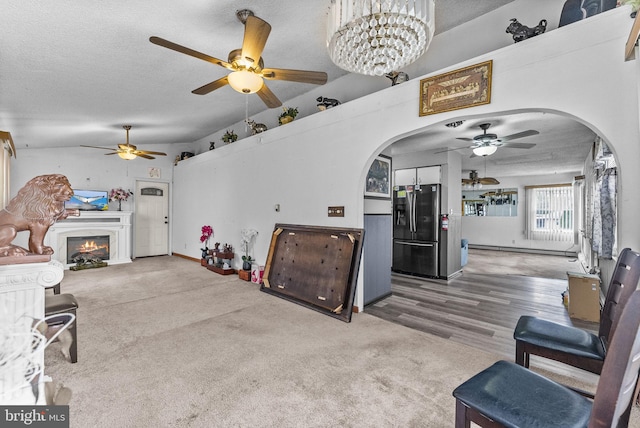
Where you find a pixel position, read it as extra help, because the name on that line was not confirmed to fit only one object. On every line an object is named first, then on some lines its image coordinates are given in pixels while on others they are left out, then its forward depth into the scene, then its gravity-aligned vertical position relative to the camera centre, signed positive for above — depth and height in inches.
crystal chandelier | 61.8 +42.5
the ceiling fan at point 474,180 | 315.3 +38.1
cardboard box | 136.2 -39.7
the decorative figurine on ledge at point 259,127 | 208.1 +62.3
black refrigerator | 222.5 -12.7
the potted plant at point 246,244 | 209.8 -24.7
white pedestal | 62.8 -17.6
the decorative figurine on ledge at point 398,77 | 132.3 +63.9
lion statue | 69.4 -0.1
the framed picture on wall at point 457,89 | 106.4 +49.7
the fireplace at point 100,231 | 252.2 -19.7
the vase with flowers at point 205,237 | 254.2 -23.8
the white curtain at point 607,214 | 137.1 +0.8
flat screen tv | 265.7 +9.2
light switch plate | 154.0 +0.9
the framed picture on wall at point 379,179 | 162.2 +20.2
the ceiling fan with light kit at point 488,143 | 168.9 +44.4
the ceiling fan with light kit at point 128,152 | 223.8 +47.2
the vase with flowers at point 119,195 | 287.7 +15.5
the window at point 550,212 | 354.6 +3.7
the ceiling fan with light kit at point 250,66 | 85.3 +51.3
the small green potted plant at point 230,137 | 241.6 +63.4
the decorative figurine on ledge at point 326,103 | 163.3 +63.7
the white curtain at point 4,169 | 181.2 +27.9
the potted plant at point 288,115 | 187.9 +64.5
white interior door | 308.3 -9.2
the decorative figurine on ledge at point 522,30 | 99.2 +65.6
